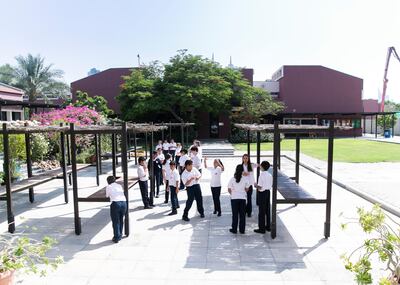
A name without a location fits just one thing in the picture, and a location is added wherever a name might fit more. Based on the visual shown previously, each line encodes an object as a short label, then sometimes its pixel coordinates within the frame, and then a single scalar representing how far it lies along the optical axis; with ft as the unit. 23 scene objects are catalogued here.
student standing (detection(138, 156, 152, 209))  29.22
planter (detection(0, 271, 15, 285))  13.02
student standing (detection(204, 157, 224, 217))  27.84
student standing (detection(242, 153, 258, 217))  27.04
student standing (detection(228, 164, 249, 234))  23.61
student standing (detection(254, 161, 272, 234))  23.85
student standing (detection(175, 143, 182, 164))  47.63
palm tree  97.10
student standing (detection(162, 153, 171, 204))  31.19
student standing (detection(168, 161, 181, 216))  29.12
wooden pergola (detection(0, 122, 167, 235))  23.70
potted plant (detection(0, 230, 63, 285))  13.10
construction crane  175.63
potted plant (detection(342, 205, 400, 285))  11.34
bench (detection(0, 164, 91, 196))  27.73
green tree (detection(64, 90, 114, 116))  97.40
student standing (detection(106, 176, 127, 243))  22.47
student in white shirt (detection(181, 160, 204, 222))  27.30
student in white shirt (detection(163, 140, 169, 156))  54.70
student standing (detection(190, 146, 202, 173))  36.86
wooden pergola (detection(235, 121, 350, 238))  22.79
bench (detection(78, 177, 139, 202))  24.21
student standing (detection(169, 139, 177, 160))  56.24
